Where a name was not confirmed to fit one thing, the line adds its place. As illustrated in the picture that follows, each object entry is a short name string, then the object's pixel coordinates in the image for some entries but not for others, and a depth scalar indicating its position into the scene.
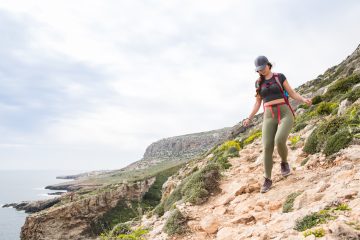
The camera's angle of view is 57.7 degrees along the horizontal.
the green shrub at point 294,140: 11.29
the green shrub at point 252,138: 17.78
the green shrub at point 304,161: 8.53
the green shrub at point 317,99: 19.59
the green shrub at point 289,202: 5.66
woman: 6.80
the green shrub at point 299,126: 13.80
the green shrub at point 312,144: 9.23
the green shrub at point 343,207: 4.43
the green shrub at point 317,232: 3.99
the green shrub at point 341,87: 18.73
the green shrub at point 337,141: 7.80
